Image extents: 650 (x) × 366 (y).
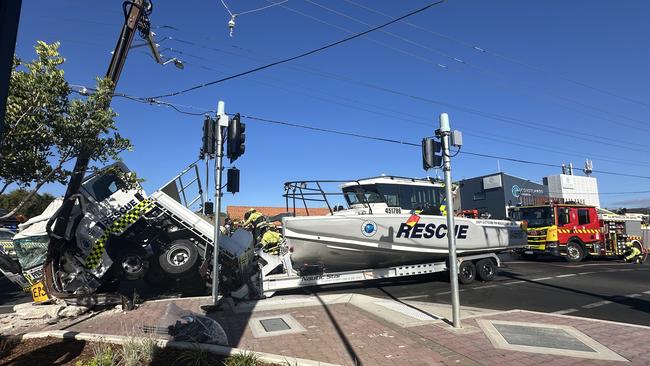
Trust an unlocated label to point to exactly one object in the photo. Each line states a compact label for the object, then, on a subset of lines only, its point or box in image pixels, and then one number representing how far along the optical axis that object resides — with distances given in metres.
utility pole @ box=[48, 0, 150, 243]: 8.16
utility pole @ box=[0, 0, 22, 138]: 2.54
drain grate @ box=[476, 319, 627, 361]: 5.59
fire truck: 19.36
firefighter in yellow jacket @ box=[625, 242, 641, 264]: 20.36
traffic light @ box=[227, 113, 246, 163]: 8.46
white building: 42.06
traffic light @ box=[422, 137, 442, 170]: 7.22
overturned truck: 8.72
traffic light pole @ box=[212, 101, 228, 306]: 8.09
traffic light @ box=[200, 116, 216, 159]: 8.52
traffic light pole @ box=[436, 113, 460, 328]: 6.73
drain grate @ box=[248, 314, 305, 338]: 6.56
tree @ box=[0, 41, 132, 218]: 4.62
